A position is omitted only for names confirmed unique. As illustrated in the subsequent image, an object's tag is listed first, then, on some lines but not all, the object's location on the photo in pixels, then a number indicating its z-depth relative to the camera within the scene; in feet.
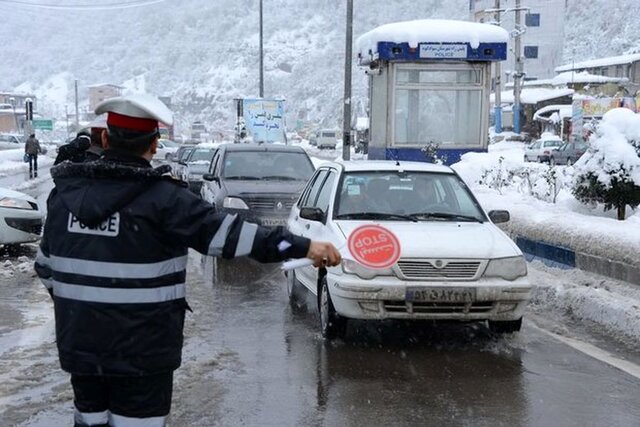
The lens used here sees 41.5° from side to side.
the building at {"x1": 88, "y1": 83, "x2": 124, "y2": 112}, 434.71
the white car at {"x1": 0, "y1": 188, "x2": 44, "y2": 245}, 37.63
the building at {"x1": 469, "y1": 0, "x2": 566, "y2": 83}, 313.73
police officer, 10.05
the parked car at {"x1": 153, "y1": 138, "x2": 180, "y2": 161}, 145.36
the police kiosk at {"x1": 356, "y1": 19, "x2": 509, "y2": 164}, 59.62
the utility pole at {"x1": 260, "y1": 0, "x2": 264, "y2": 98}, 135.30
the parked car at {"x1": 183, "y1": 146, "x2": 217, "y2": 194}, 67.53
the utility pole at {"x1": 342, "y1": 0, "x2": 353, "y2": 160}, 67.10
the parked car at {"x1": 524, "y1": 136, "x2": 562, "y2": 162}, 137.28
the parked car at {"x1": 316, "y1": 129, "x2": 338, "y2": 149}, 233.14
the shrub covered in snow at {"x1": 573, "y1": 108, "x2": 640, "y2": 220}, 32.99
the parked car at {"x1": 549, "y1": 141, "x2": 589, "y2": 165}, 129.18
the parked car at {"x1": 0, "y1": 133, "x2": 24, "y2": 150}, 212.02
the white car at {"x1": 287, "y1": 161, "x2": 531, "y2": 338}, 22.16
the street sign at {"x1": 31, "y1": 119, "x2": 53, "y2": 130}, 236.75
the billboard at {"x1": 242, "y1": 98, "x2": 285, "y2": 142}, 124.26
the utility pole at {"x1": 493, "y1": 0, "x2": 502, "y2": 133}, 172.45
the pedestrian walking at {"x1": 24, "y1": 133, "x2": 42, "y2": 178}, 111.34
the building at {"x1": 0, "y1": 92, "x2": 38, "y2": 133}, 332.27
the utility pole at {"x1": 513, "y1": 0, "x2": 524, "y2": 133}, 164.45
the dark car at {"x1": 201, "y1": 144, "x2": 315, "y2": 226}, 42.52
